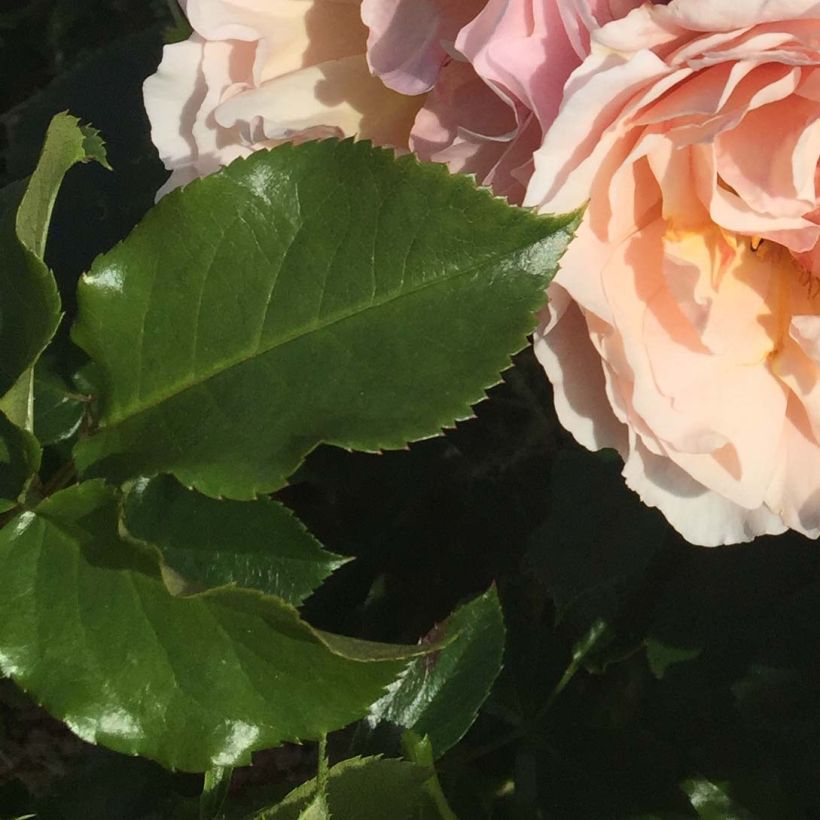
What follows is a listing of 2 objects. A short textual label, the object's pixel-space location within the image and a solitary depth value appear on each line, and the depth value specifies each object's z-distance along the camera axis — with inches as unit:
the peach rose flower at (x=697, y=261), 6.1
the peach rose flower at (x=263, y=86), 6.8
